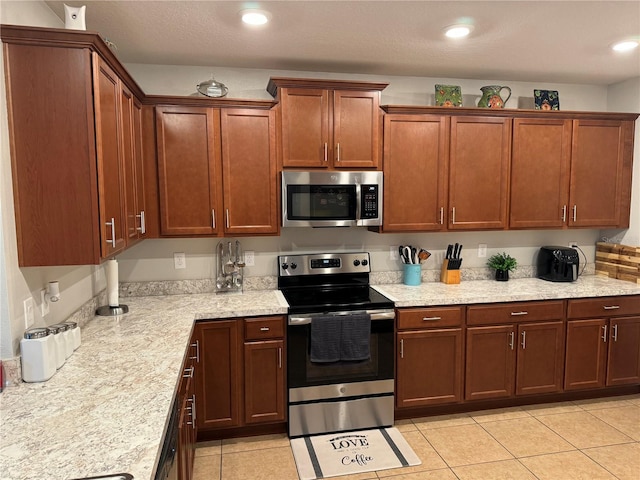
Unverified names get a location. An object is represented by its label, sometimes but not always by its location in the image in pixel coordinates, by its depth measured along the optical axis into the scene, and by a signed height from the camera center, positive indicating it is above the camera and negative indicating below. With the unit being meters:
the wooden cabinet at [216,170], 2.94 +0.22
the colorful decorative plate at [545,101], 3.53 +0.80
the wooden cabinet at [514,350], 3.15 -1.09
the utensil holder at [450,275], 3.54 -0.59
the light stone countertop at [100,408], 1.20 -0.70
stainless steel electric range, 2.86 -1.06
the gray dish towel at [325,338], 2.84 -0.88
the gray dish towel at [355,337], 2.87 -0.88
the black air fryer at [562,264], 3.60 -0.51
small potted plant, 3.65 -0.53
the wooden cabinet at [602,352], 3.31 -1.15
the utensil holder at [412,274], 3.49 -0.57
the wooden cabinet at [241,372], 2.79 -1.09
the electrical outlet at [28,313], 1.84 -0.46
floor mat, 2.59 -1.56
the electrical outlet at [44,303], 1.99 -0.46
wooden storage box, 3.56 -0.51
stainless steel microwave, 3.06 +0.03
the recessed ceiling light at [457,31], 2.48 +0.98
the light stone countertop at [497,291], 3.10 -0.67
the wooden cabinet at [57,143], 1.71 +0.24
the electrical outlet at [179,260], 3.29 -0.43
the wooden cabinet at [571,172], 3.46 +0.23
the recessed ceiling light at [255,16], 2.27 +0.98
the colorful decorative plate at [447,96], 3.36 +0.80
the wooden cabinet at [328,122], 3.01 +0.56
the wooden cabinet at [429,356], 3.04 -1.08
